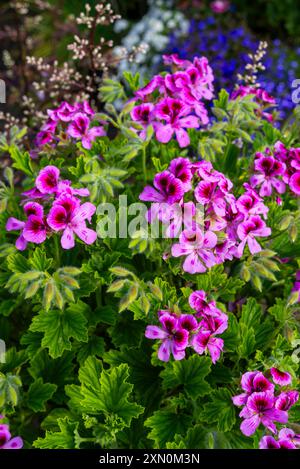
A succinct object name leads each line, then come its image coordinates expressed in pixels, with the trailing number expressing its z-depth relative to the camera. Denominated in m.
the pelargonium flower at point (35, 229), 0.64
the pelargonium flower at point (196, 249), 0.63
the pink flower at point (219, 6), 1.67
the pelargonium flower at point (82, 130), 0.73
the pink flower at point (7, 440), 0.65
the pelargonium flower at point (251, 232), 0.65
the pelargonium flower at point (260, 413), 0.61
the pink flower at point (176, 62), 0.78
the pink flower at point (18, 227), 0.66
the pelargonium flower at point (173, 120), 0.71
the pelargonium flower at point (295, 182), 0.70
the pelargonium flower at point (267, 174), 0.71
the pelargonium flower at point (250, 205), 0.65
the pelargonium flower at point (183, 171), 0.64
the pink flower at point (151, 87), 0.74
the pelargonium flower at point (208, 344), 0.63
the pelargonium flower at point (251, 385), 0.62
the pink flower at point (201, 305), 0.63
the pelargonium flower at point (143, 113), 0.73
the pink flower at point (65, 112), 0.73
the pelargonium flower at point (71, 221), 0.63
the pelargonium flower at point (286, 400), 0.61
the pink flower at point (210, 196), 0.64
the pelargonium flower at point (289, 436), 0.62
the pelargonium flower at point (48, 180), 0.65
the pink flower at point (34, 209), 0.64
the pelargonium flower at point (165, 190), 0.64
